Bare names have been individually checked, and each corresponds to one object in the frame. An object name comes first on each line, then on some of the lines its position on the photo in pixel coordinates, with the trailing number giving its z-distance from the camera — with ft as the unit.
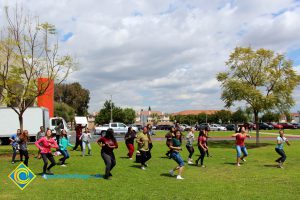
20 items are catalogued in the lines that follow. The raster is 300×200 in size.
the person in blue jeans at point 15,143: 38.07
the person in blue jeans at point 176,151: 28.96
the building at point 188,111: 443.23
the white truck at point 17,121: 77.46
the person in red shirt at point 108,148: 28.59
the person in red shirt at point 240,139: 38.12
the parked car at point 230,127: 164.46
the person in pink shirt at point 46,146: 29.80
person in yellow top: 34.92
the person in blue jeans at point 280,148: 36.31
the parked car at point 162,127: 183.23
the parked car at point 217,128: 164.90
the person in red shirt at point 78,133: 50.78
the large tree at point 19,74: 48.11
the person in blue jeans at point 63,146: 36.23
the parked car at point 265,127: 163.53
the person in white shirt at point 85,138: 45.91
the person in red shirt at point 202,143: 36.64
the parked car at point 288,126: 170.23
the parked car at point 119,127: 108.18
